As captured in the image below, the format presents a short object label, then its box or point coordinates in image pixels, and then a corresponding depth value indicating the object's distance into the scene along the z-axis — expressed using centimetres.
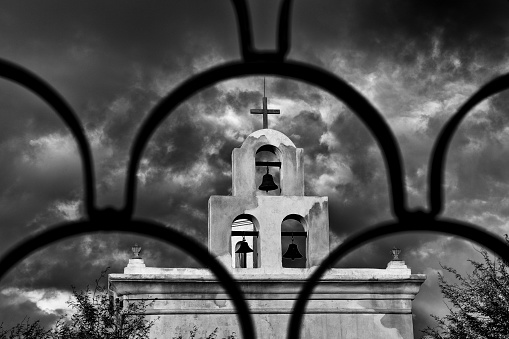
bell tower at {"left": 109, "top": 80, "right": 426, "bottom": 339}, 2763
